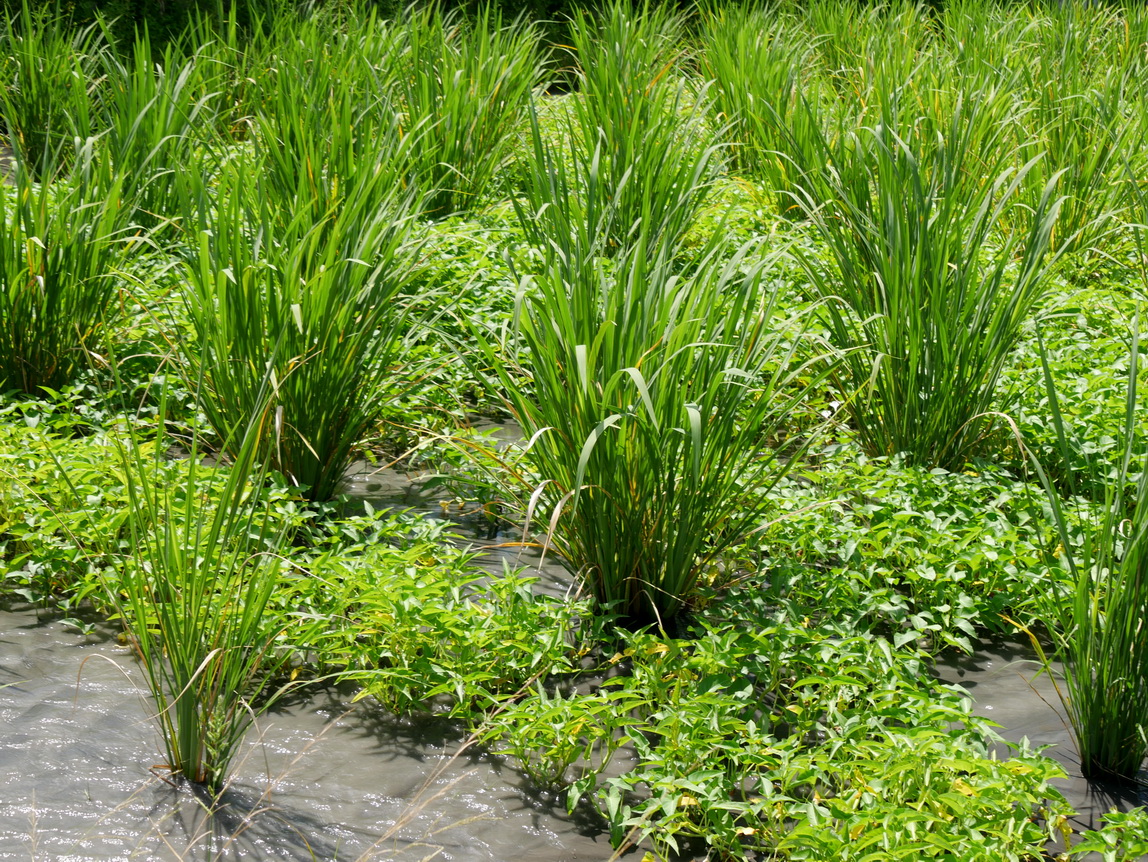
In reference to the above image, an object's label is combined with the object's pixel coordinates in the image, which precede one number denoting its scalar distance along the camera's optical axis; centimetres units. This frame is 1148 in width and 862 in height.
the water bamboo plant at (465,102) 529
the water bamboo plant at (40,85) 558
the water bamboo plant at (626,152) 397
